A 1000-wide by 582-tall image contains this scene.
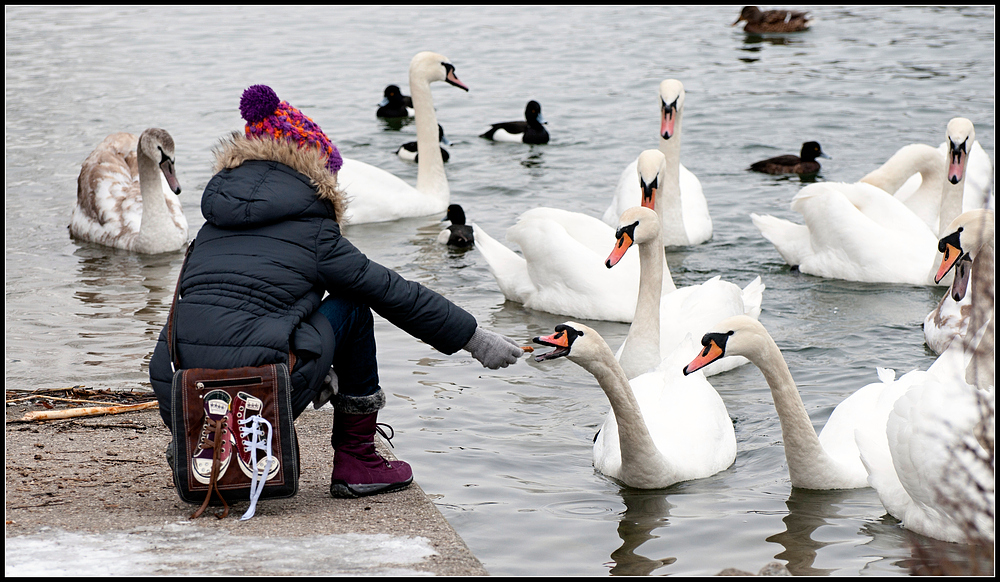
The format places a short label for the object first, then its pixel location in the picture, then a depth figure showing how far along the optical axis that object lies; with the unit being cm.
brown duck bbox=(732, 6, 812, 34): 2233
